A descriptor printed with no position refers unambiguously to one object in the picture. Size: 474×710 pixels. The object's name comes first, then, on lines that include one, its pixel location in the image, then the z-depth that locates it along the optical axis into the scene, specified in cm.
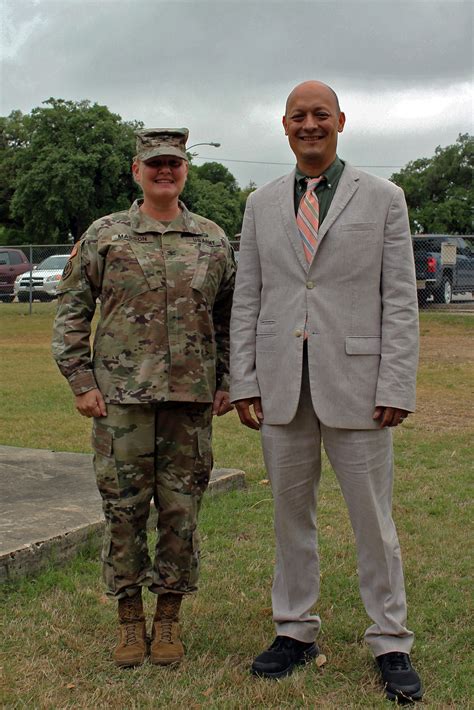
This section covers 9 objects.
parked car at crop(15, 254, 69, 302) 2319
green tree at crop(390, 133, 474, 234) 3428
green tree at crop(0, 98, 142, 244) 4041
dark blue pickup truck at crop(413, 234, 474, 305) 1964
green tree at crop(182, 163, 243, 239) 4653
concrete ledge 450
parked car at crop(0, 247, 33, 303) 2459
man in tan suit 336
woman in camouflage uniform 354
